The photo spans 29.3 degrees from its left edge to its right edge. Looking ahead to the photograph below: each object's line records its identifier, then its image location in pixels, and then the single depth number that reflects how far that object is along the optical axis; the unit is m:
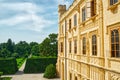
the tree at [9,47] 135.25
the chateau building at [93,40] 12.88
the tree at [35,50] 116.29
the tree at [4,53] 102.56
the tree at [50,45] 68.25
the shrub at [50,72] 38.19
